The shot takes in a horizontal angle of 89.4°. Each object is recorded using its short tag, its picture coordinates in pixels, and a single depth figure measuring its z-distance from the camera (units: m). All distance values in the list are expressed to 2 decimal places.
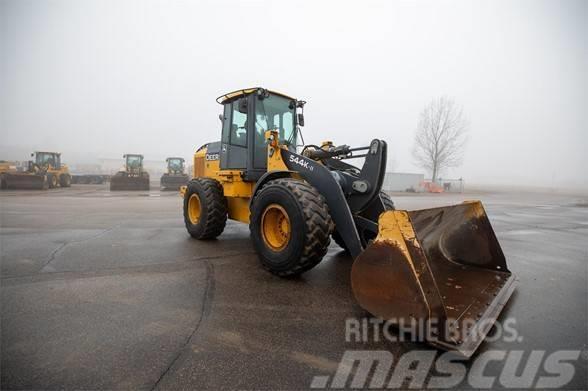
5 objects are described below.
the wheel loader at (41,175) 19.91
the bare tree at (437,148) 38.69
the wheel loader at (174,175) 25.27
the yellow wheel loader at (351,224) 2.32
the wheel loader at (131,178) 23.35
